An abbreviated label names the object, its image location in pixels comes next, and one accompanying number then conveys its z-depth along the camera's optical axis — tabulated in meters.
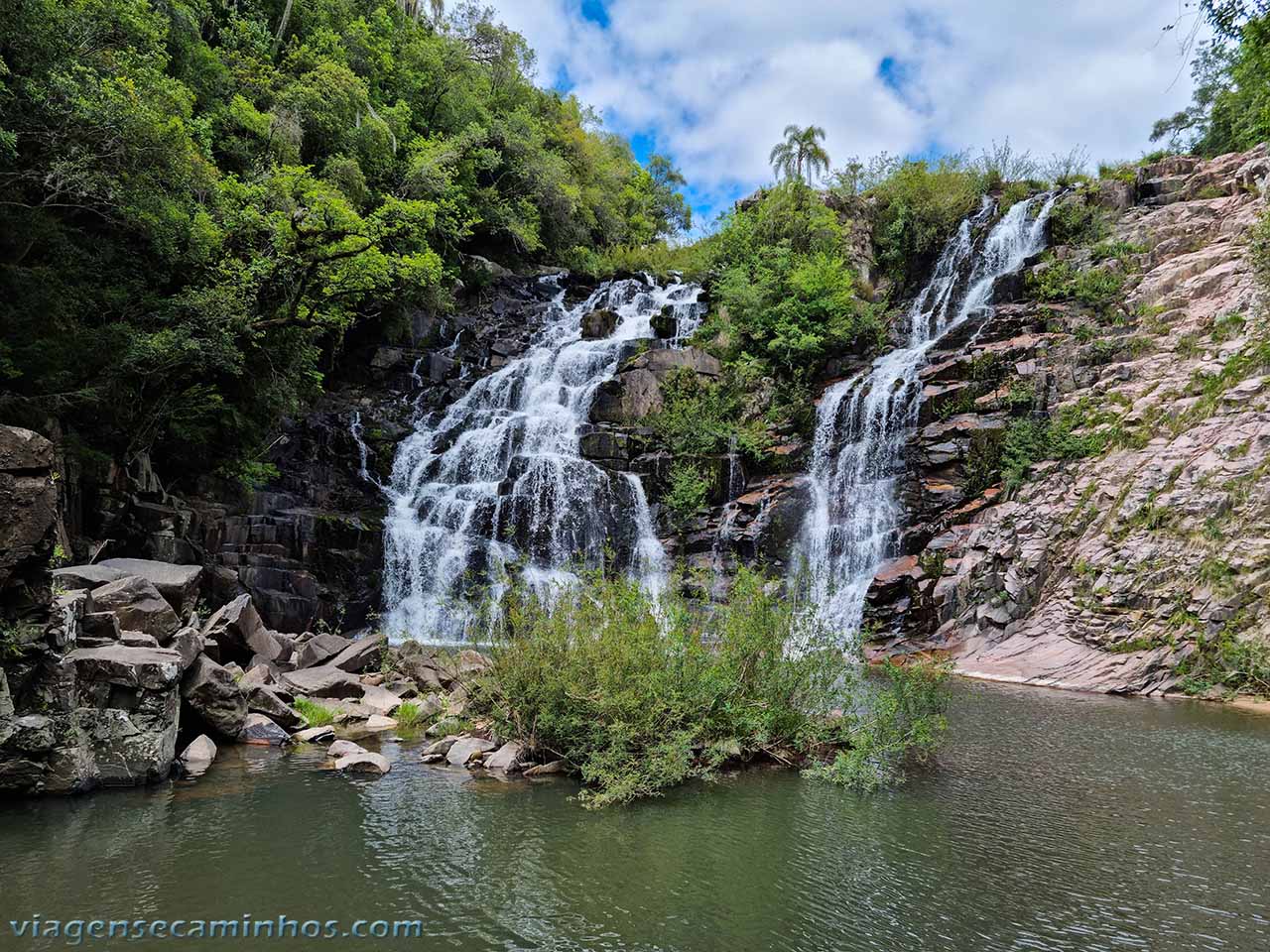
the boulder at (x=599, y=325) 32.28
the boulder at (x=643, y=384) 27.73
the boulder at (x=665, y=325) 31.69
